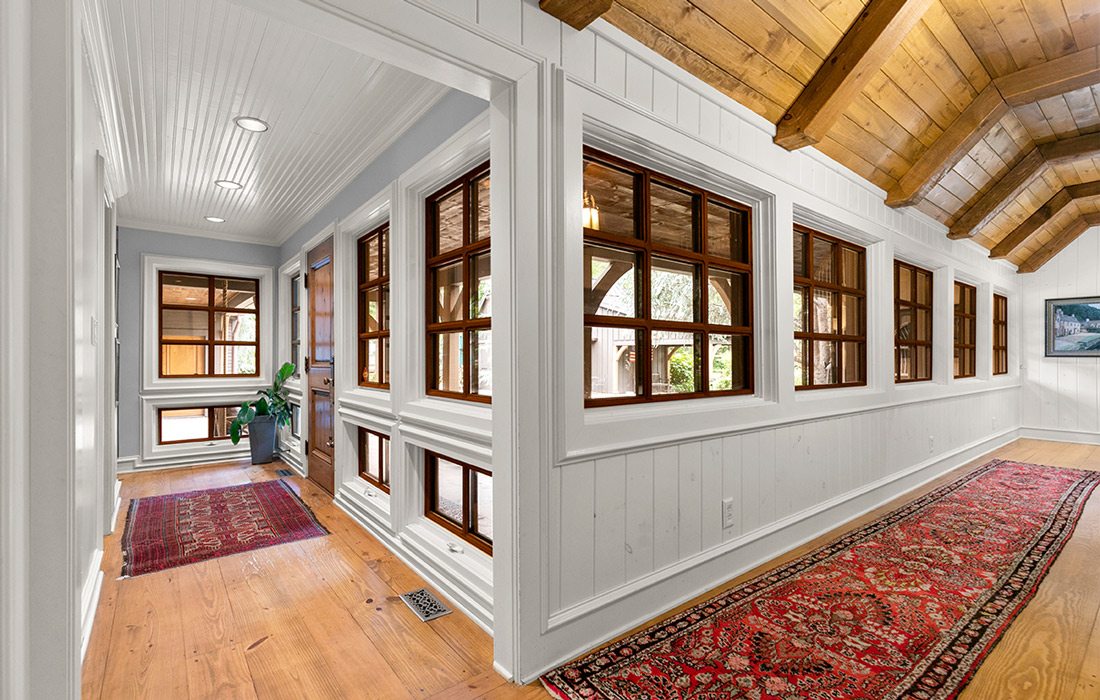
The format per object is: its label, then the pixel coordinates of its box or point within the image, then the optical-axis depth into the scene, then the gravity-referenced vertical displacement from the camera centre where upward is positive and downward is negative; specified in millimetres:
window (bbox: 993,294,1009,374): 6379 +161
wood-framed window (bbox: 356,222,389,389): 3297 +287
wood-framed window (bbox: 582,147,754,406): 2166 +287
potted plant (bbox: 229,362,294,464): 5008 -678
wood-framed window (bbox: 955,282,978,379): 5406 +199
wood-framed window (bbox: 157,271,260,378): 5168 +264
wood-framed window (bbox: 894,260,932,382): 4234 +214
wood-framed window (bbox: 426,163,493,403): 2383 +298
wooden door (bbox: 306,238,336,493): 3916 -130
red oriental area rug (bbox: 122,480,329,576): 2831 -1123
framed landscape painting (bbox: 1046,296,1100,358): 6223 +242
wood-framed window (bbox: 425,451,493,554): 2463 -769
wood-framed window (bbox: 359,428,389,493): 3307 -738
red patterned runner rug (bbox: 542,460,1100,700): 1693 -1110
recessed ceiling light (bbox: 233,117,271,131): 2773 +1254
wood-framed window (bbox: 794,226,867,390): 3209 +245
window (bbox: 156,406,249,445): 5233 -771
